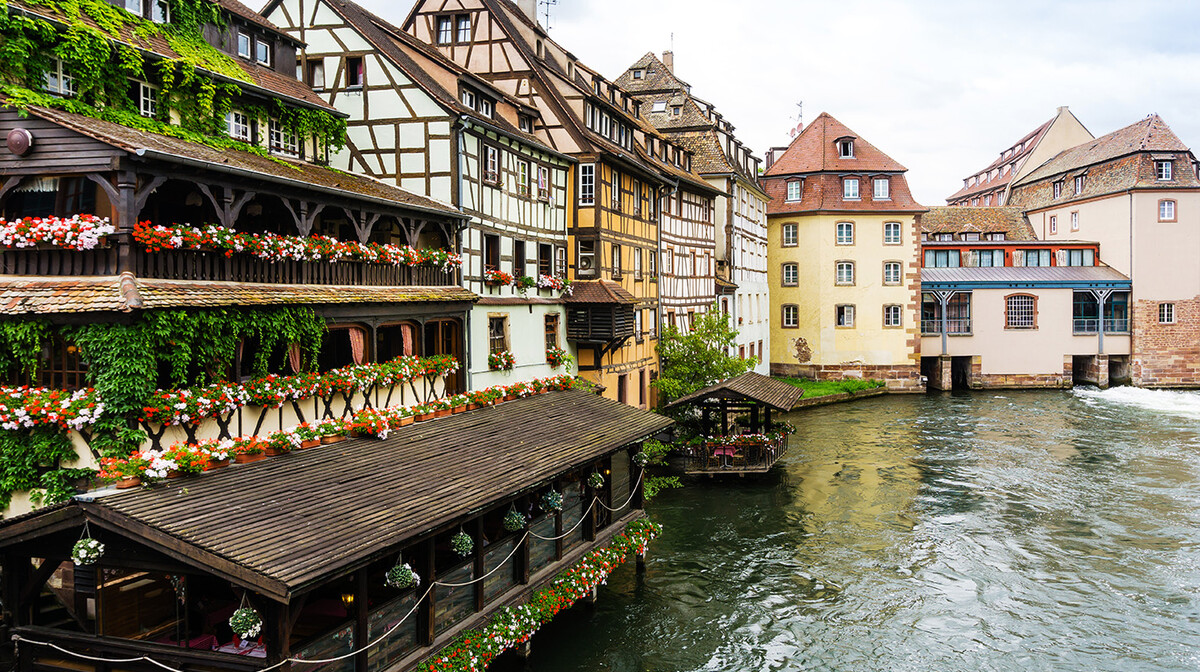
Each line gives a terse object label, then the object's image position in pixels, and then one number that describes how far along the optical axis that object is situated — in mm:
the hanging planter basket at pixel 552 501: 14625
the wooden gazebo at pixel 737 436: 25812
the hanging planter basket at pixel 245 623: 8594
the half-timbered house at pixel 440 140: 19812
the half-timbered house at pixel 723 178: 40594
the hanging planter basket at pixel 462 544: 12016
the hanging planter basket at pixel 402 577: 10445
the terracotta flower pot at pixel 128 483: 9492
